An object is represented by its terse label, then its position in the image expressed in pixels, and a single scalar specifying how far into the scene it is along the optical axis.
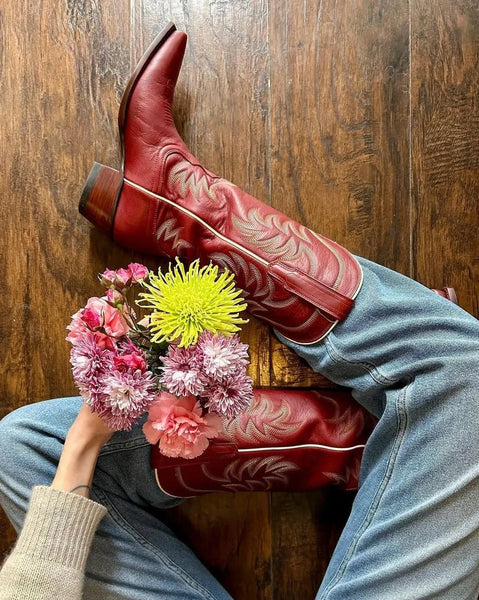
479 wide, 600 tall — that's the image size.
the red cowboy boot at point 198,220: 0.87
